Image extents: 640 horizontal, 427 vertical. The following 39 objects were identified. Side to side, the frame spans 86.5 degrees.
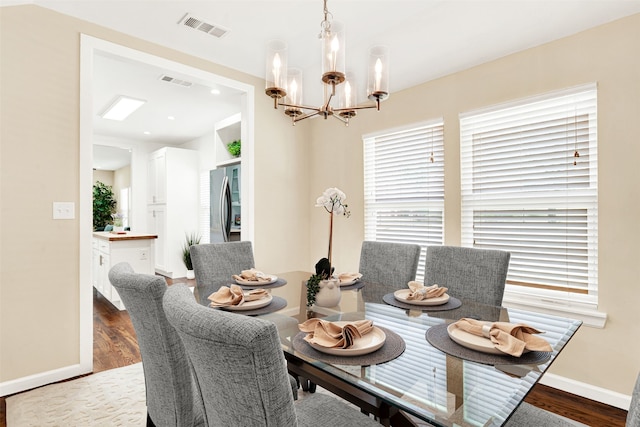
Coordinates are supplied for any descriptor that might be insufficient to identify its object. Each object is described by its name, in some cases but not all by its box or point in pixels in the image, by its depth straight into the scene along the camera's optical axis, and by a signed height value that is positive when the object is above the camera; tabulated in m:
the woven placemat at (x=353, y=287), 1.93 -0.43
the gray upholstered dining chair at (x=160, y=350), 1.09 -0.46
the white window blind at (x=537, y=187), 2.20 +0.18
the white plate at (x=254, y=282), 1.97 -0.41
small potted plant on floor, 5.93 -0.64
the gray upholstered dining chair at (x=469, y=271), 1.82 -0.34
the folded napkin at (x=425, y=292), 1.61 -0.38
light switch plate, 2.38 +0.02
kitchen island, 3.97 -0.49
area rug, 1.92 -1.17
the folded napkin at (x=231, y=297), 1.48 -0.38
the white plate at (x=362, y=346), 1.02 -0.42
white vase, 1.56 -0.37
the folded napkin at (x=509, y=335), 1.02 -0.39
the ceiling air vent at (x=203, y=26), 2.54 +1.44
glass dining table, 0.81 -0.45
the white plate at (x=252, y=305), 1.47 -0.41
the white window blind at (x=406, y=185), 2.99 +0.25
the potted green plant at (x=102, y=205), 9.26 +0.20
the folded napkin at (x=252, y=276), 2.01 -0.38
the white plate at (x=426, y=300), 1.58 -0.41
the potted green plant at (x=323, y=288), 1.56 -0.35
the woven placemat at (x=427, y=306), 1.54 -0.43
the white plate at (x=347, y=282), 1.96 -0.41
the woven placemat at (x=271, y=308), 1.47 -0.43
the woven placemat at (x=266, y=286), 1.96 -0.43
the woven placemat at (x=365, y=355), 1.00 -0.43
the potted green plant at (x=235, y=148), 4.88 +0.92
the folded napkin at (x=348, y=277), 2.00 -0.39
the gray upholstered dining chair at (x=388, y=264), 2.19 -0.35
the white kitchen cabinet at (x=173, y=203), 5.88 +0.17
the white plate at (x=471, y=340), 1.04 -0.42
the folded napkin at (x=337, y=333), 1.05 -0.39
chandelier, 1.63 +0.72
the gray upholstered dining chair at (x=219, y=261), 2.21 -0.33
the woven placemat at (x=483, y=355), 1.00 -0.44
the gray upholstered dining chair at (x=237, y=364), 0.65 -0.31
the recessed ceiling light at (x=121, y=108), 4.23 +1.39
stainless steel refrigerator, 4.36 +0.11
